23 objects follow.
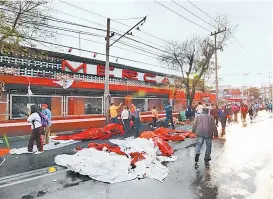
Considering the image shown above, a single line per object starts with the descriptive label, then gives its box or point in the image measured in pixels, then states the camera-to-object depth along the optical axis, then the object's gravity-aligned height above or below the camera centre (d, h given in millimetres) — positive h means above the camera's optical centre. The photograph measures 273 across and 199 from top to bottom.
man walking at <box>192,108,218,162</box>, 7535 -1014
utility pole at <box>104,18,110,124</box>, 16500 +758
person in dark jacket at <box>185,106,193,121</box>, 20942 -1162
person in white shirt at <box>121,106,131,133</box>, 14820 -1117
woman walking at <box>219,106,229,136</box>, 14412 -1139
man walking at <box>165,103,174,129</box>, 16770 -962
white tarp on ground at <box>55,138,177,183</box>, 5809 -1773
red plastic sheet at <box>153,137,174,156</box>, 8304 -1722
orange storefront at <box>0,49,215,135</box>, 14711 +891
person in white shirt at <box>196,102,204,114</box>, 15059 -519
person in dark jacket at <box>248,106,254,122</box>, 25344 -1350
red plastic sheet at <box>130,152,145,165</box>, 6740 -1699
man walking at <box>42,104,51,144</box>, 10436 -887
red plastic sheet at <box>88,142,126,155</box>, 7680 -1636
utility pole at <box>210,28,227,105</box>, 26159 +7627
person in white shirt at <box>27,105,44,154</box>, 8659 -1036
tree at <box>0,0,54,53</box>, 11703 +4571
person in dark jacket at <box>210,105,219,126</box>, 16664 -797
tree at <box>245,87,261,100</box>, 85362 +2788
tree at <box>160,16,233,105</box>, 27281 +5353
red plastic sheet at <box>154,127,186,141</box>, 11523 -1786
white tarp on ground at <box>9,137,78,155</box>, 8852 -1902
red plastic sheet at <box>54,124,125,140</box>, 11755 -1754
